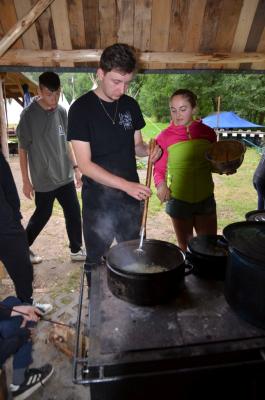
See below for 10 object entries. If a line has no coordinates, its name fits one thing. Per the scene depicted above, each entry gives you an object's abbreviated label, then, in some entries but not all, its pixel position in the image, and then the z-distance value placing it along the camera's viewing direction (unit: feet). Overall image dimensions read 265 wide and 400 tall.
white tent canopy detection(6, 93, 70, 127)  65.76
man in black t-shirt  6.92
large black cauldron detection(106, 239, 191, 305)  5.57
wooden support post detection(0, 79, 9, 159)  12.53
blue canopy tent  52.19
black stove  4.82
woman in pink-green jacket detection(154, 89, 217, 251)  9.69
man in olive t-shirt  11.85
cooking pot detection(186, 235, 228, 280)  6.64
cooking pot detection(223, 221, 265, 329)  4.93
